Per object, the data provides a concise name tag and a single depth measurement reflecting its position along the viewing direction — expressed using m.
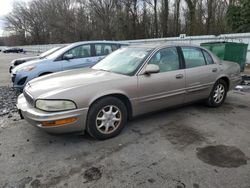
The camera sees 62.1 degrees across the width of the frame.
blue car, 5.67
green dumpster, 8.47
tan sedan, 2.86
